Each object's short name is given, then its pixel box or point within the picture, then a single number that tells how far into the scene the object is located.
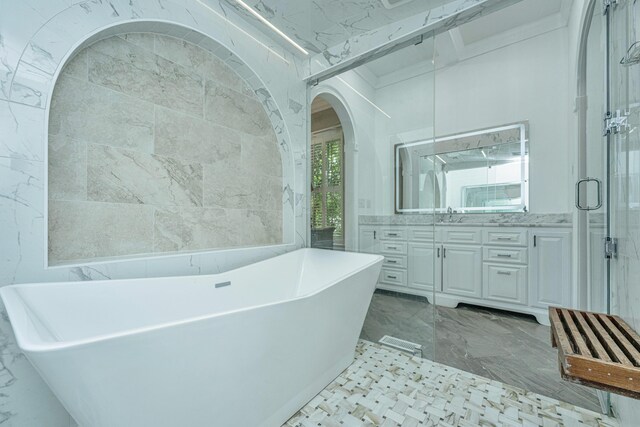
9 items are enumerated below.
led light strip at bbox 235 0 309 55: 2.05
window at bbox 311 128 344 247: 2.73
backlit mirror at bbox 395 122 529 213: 2.37
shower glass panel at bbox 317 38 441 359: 2.18
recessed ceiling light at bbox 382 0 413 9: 1.98
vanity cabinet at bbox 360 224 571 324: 2.32
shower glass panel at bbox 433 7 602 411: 2.44
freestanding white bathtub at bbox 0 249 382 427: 0.71
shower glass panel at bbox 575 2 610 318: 1.40
